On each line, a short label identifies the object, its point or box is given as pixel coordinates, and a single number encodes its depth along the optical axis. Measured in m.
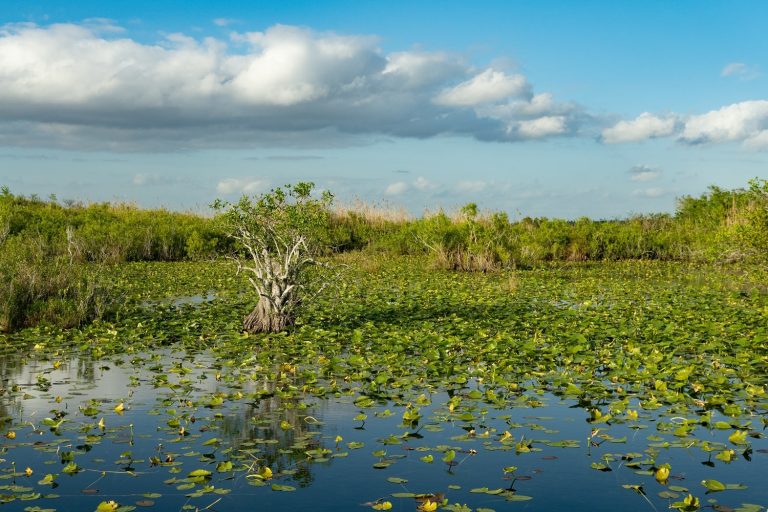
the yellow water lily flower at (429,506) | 5.14
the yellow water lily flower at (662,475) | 5.82
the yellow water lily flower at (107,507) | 5.20
